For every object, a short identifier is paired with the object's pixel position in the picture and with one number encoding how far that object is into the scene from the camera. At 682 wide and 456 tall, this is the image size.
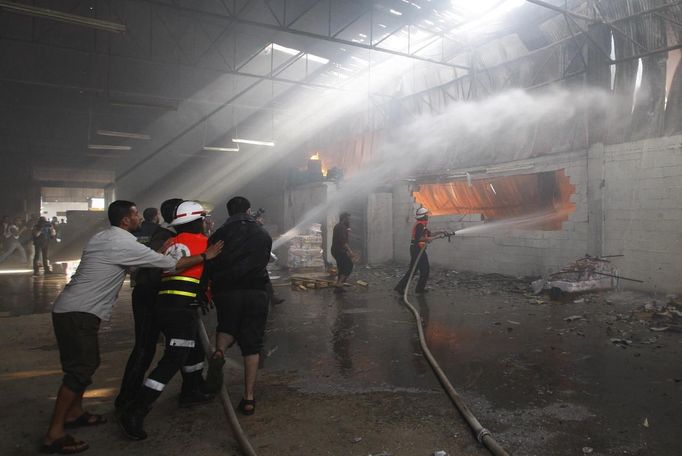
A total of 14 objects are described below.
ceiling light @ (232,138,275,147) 15.84
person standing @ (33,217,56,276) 12.48
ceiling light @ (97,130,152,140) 13.34
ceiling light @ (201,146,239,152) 17.53
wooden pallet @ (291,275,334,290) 9.73
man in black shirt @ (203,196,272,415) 3.26
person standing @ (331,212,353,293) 9.16
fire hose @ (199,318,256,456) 2.59
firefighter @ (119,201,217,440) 2.90
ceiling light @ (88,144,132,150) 15.71
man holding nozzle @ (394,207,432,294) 8.58
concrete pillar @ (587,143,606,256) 8.97
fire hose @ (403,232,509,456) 2.61
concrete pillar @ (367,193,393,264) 13.84
